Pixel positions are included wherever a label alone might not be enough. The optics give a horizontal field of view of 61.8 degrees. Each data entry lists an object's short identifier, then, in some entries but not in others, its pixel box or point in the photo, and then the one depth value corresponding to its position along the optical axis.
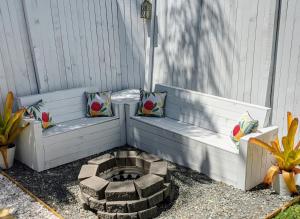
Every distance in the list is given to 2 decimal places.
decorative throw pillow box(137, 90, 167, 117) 3.93
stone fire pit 2.61
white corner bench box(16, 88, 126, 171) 3.42
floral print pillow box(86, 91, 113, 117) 3.97
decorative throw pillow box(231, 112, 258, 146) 3.03
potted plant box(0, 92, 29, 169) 3.37
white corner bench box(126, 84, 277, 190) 2.99
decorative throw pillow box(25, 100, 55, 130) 3.52
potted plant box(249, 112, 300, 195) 2.82
